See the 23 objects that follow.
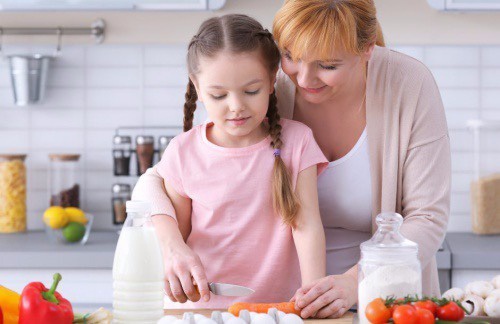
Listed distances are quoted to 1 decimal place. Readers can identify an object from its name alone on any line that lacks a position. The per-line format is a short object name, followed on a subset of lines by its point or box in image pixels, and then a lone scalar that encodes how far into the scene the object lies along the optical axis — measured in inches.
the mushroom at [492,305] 77.0
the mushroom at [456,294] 82.5
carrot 71.1
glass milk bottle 69.4
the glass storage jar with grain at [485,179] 125.1
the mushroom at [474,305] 78.8
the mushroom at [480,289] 82.6
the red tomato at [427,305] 65.5
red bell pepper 68.5
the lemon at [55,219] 120.9
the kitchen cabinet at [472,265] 112.4
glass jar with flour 68.2
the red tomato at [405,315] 64.6
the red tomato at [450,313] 65.8
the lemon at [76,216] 121.7
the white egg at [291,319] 66.8
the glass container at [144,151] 124.7
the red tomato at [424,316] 64.5
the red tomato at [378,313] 65.7
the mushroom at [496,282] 84.4
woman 77.4
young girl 78.6
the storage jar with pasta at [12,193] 127.2
